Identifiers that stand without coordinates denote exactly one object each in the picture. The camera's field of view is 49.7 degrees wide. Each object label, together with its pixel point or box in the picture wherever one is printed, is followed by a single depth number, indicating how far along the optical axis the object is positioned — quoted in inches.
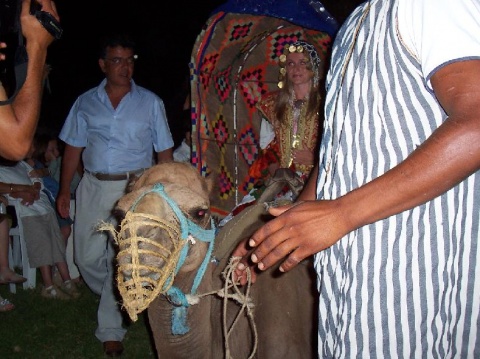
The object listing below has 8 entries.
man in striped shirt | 54.3
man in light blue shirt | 226.4
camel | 97.7
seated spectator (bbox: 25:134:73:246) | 313.7
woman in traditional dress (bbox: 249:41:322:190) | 223.9
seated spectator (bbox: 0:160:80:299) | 286.5
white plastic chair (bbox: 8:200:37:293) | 294.4
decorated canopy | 239.6
